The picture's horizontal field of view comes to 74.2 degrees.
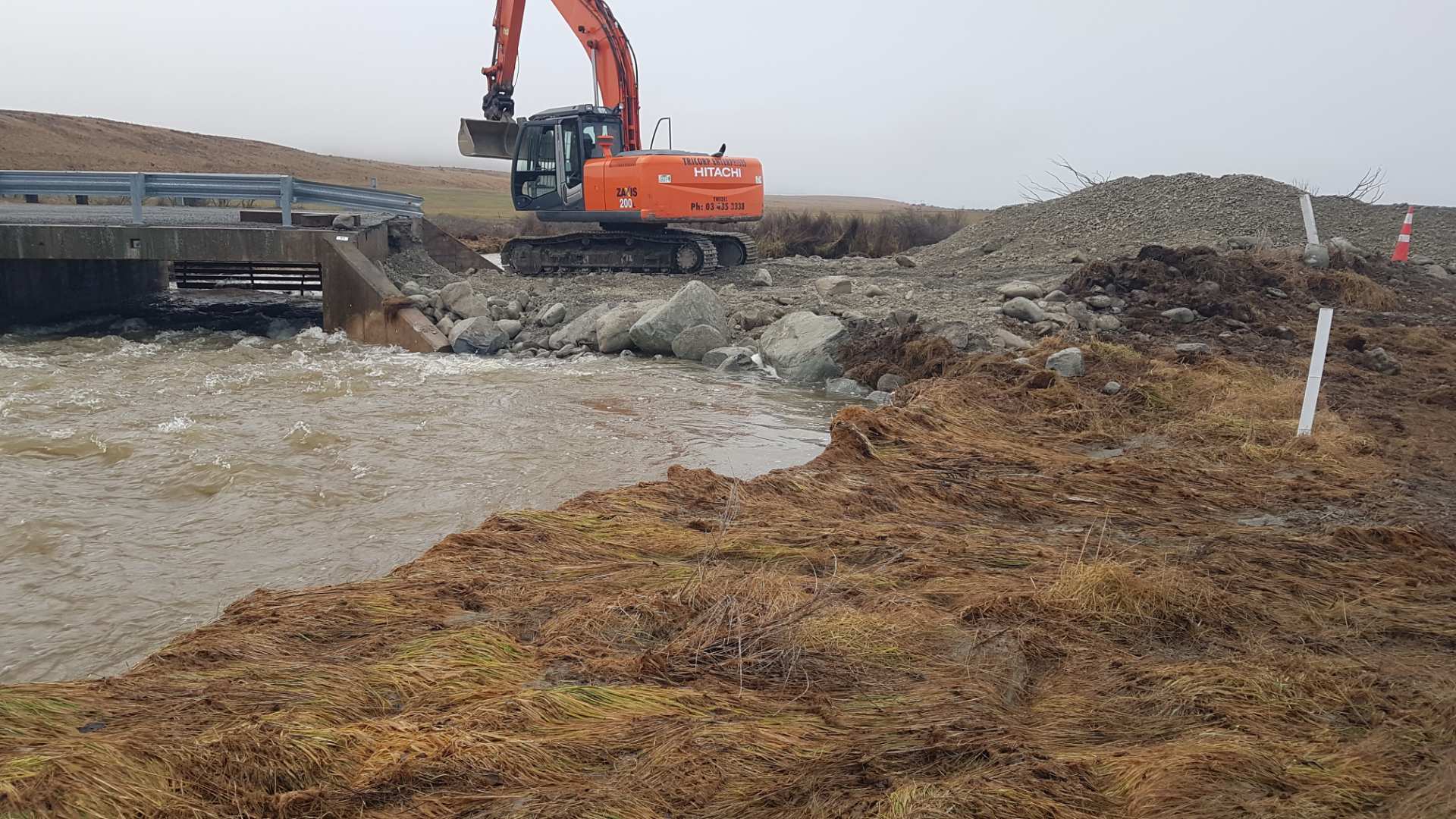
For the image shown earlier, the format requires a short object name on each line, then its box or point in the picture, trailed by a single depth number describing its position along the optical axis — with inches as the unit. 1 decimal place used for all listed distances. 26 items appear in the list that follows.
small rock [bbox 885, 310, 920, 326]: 473.7
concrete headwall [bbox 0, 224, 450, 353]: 527.2
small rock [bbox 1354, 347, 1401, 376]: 395.2
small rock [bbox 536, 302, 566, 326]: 547.8
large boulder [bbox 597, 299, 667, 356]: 506.6
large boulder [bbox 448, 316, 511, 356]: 516.1
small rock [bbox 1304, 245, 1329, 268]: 626.2
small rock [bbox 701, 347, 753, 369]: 479.5
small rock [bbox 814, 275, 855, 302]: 596.7
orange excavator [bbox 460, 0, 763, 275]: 653.3
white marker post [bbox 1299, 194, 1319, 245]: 663.1
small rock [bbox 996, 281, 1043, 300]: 543.8
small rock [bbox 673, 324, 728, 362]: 492.1
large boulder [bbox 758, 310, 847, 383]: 449.1
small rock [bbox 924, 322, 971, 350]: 438.3
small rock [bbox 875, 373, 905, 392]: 415.8
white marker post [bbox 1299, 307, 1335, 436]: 267.9
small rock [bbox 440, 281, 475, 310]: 566.3
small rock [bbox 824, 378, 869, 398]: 425.1
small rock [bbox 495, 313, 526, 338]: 537.3
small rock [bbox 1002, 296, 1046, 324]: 487.5
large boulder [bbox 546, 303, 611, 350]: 518.9
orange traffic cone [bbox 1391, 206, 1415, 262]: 713.0
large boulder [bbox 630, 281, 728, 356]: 494.3
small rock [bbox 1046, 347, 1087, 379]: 376.2
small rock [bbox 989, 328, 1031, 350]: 436.1
